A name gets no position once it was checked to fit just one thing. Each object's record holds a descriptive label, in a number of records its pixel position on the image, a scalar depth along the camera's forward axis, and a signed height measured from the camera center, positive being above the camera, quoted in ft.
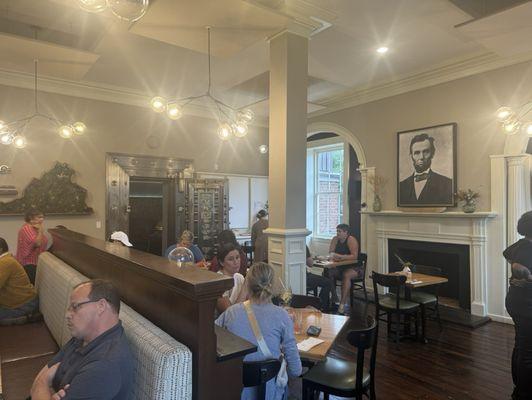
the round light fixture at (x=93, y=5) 6.10 +3.42
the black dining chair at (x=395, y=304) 13.62 -4.01
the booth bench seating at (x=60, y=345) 4.64 -2.47
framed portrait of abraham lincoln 18.07 +1.90
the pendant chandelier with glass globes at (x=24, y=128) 16.49 +3.82
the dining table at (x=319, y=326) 7.34 -3.03
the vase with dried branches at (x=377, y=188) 21.06 +0.87
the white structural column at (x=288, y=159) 12.51 +1.57
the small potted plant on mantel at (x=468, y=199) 16.97 +0.16
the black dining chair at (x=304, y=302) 10.19 -2.84
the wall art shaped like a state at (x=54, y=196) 18.65 +0.37
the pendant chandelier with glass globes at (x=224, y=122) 14.05 +3.56
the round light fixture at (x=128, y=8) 6.07 +3.38
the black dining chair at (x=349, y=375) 7.27 -3.89
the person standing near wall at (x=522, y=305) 8.77 -2.57
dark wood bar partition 4.77 -1.69
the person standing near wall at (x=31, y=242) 15.10 -1.67
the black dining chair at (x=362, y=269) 18.67 -3.62
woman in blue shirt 6.56 -2.31
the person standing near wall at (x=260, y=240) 19.39 -2.09
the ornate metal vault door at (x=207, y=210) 23.86 -0.50
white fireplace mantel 16.76 -1.57
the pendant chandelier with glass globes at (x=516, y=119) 14.14 +3.49
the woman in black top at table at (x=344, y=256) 18.19 -2.79
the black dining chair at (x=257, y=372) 6.10 -2.91
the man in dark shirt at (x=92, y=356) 4.55 -2.13
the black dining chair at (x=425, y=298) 14.24 -3.95
